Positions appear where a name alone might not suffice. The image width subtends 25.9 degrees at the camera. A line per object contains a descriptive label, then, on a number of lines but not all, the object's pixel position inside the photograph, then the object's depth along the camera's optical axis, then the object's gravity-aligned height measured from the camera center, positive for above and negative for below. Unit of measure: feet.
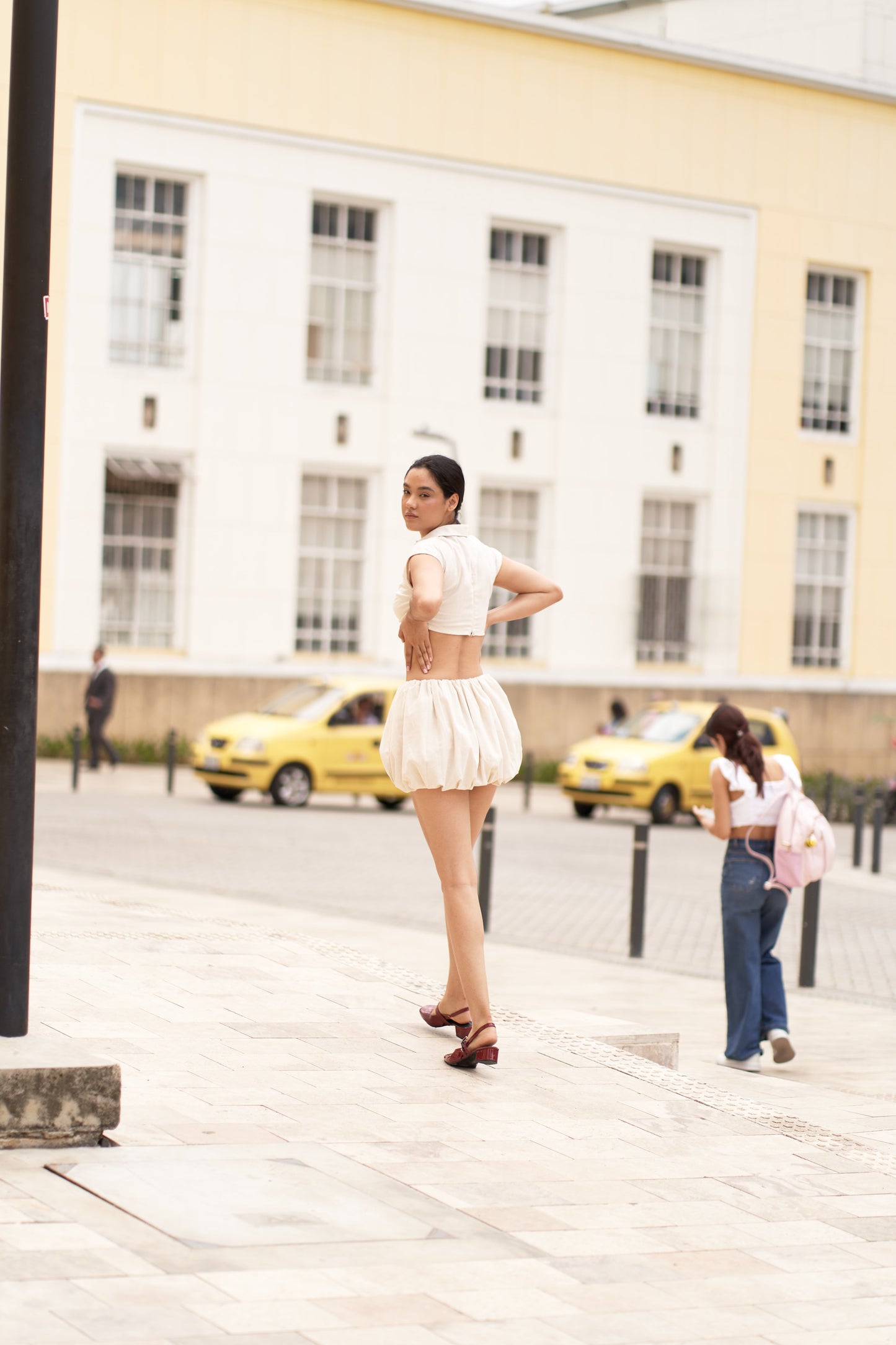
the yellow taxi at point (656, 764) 81.87 -6.43
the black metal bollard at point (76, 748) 76.89 -6.33
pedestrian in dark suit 90.02 -5.07
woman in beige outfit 20.35 -1.24
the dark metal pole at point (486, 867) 42.57 -5.74
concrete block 16.56 -4.39
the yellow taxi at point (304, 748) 78.79 -6.14
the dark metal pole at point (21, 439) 17.33 +1.31
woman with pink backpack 28.07 -3.54
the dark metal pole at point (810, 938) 37.55 -6.18
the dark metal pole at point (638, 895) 40.40 -5.86
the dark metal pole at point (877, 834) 60.59 -6.68
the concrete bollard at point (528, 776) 88.58 -8.19
